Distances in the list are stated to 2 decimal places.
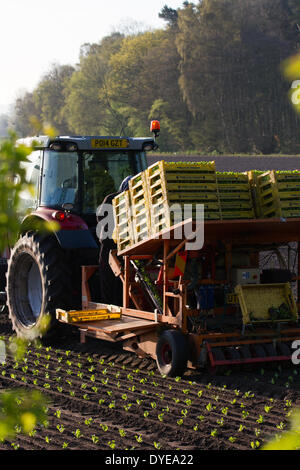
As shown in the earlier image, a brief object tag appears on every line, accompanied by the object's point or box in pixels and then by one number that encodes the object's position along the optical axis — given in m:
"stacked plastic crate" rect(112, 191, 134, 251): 14.29
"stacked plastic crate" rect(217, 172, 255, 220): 13.66
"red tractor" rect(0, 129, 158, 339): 15.14
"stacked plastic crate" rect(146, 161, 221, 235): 12.80
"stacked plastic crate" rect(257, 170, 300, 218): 13.71
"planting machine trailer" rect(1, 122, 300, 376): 13.04
